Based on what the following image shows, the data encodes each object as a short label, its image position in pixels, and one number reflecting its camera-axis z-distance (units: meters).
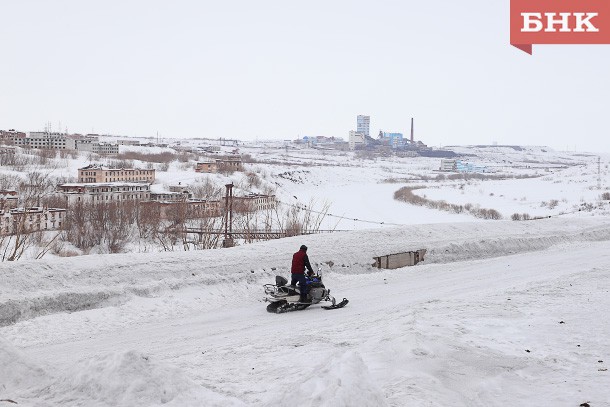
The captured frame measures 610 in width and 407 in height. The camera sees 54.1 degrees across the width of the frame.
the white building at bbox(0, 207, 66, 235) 62.56
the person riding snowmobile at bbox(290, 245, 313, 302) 15.30
